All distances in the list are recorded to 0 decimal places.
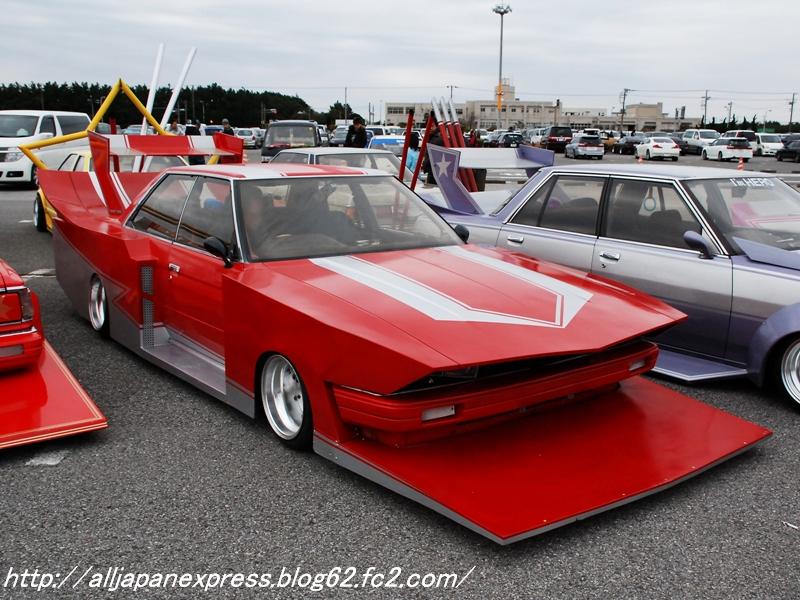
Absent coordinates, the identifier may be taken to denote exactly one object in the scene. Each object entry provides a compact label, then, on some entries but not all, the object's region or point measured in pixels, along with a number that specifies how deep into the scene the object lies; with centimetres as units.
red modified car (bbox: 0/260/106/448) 403
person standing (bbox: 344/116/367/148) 1645
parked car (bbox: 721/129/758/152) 4769
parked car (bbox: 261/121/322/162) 2084
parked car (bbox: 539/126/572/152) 4800
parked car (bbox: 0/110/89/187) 1816
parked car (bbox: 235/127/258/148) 5288
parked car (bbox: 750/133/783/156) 4665
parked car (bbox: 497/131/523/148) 4858
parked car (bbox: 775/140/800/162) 4009
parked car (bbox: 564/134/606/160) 4094
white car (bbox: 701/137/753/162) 3978
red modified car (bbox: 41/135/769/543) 338
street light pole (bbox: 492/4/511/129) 6819
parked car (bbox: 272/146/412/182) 1039
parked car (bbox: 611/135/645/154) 5012
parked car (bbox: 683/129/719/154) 4941
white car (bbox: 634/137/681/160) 4122
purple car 477
